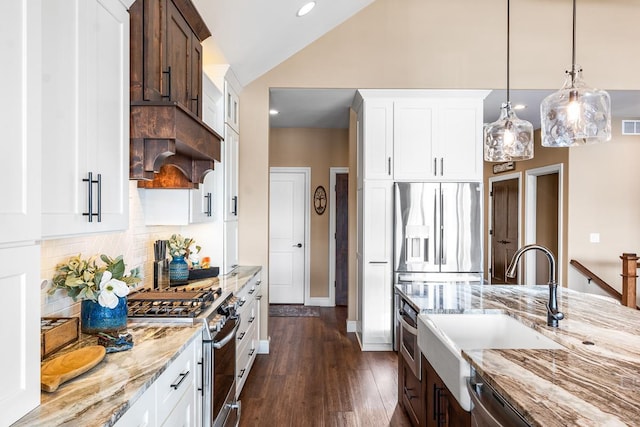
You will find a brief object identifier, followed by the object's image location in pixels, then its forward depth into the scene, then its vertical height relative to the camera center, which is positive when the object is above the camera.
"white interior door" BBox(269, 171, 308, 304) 6.04 -0.45
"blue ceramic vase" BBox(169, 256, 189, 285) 2.77 -0.41
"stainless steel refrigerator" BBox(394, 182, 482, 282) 4.05 -0.17
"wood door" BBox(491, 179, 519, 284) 6.46 -0.21
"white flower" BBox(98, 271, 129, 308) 1.56 -0.31
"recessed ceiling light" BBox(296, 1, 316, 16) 3.25 +1.70
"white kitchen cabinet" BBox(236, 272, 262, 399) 2.95 -0.96
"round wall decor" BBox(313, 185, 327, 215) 6.01 +0.20
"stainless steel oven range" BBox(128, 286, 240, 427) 1.93 -0.59
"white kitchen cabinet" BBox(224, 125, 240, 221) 3.50 +0.36
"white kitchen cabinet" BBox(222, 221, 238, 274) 3.44 -0.30
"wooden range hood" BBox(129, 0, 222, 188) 1.75 +0.59
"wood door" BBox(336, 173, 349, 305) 6.00 -0.37
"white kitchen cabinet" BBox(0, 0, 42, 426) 0.94 +0.01
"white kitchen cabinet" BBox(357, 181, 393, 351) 4.12 -0.55
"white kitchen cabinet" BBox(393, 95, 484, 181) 4.07 +0.77
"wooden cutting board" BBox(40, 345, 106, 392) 1.17 -0.49
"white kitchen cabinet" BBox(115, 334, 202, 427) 1.23 -0.67
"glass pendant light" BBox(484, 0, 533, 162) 2.65 +0.51
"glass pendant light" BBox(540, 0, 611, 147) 2.10 +0.54
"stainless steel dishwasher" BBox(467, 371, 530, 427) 1.16 -0.62
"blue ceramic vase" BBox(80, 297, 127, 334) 1.60 -0.43
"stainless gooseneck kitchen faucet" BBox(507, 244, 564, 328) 1.75 -0.34
